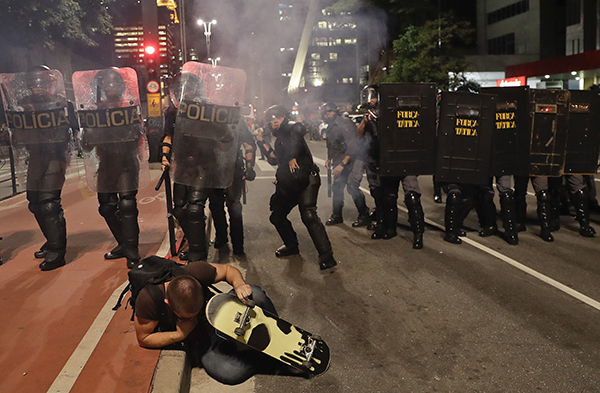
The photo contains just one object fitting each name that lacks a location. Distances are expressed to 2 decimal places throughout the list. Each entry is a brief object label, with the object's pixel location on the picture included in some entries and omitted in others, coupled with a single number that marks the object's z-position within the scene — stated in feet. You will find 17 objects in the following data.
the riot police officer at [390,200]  19.75
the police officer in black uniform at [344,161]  23.59
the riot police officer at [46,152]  16.61
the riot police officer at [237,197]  18.35
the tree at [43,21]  61.00
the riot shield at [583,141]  20.62
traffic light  40.73
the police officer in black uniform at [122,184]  16.75
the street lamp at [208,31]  79.58
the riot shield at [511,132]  19.84
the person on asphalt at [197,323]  9.42
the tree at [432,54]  108.99
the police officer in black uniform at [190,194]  15.80
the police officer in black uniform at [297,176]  16.88
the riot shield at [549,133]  20.03
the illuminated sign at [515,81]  100.46
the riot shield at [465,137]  19.52
